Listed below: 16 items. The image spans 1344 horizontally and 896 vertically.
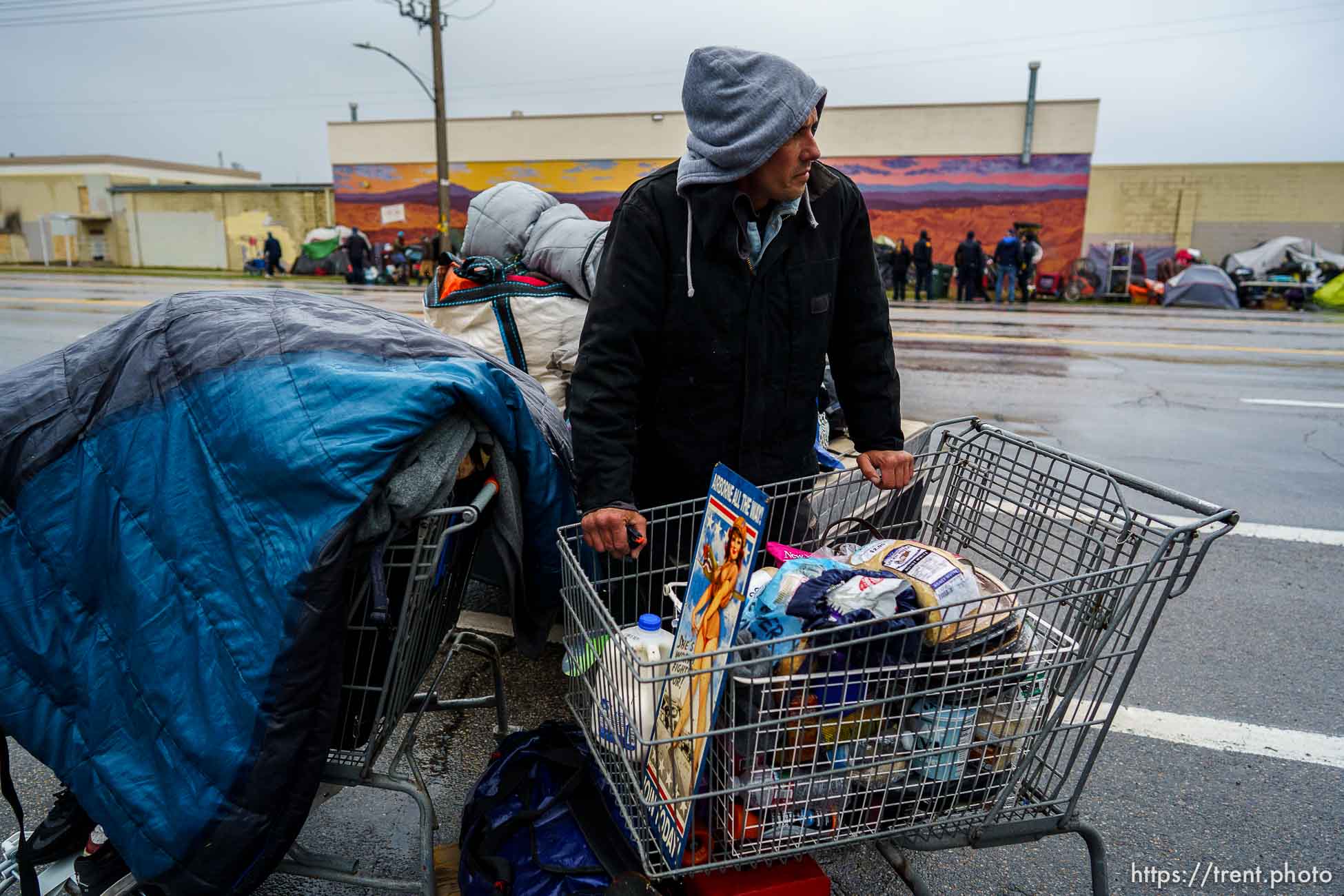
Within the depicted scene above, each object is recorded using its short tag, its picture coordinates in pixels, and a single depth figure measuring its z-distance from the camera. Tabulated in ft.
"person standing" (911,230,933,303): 80.38
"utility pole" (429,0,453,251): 75.15
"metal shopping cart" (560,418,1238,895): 5.90
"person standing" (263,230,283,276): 107.24
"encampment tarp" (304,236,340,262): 109.40
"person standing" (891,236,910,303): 81.05
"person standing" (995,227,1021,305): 77.41
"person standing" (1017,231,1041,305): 81.22
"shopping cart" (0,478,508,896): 6.45
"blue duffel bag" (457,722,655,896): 6.91
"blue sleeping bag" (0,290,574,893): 5.94
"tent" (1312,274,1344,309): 77.20
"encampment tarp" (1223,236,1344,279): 86.94
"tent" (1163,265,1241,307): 77.30
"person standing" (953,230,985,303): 77.87
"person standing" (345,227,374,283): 94.94
